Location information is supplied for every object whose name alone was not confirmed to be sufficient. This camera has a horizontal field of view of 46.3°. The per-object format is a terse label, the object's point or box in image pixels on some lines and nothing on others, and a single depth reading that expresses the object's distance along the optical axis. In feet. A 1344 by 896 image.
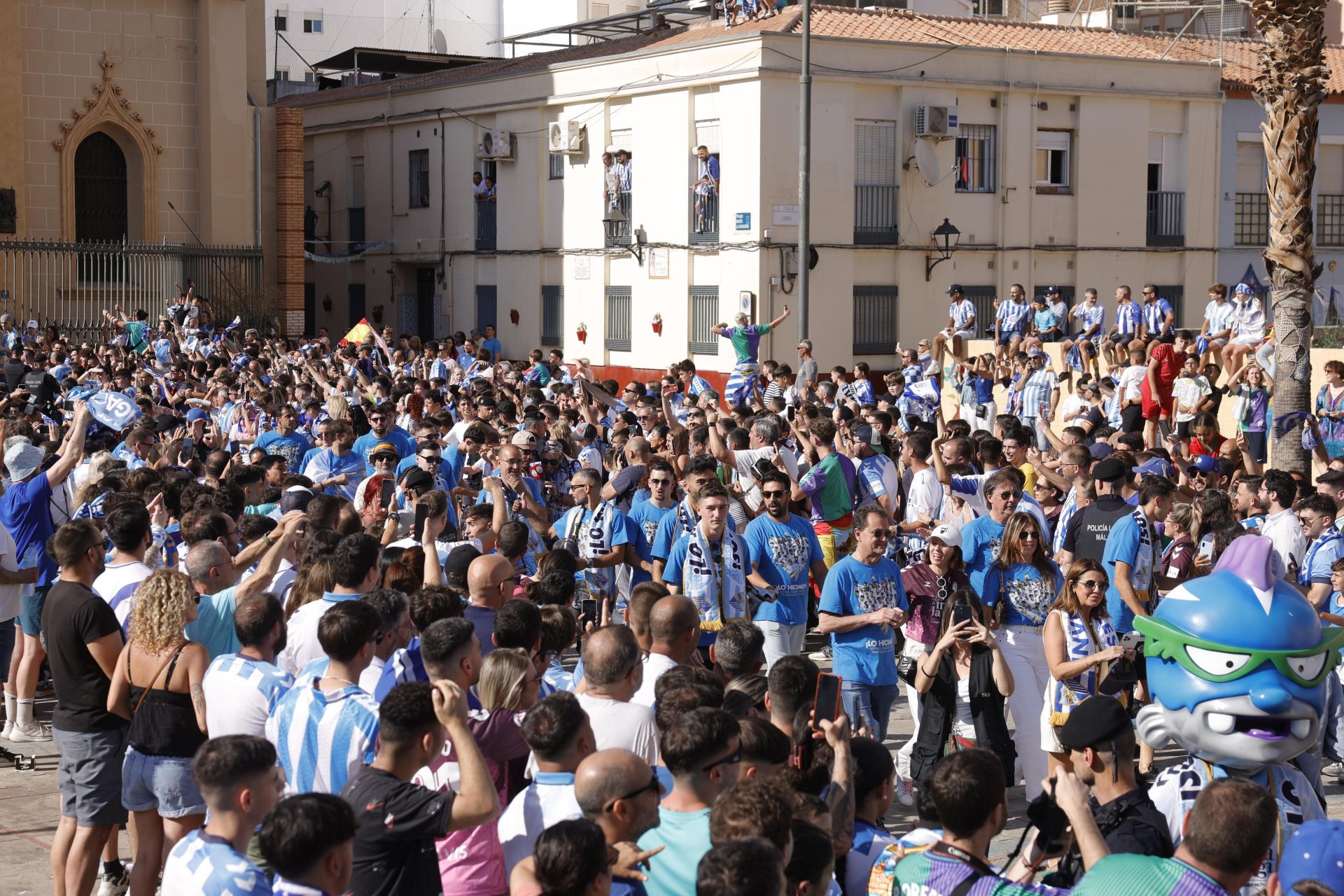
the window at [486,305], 110.25
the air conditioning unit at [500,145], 105.60
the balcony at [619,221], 97.71
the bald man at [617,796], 15.06
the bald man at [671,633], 21.67
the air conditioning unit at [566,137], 100.48
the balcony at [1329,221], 105.60
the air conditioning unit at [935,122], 90.43
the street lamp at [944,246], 93.20
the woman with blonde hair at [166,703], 20.98
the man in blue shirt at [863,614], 26.84
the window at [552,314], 104.42
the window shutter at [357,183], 121.60
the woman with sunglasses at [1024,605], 27.07
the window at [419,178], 115.14
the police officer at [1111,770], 16.46
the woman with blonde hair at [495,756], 17.22
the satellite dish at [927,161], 91.15
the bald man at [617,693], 18.38
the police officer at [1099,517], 31.17
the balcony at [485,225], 109.70
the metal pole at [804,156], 75.66
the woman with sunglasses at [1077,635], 25.25
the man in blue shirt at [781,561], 29.09
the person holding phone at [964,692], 26.45
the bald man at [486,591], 23.31
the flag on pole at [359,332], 69.15
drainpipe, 109.60
